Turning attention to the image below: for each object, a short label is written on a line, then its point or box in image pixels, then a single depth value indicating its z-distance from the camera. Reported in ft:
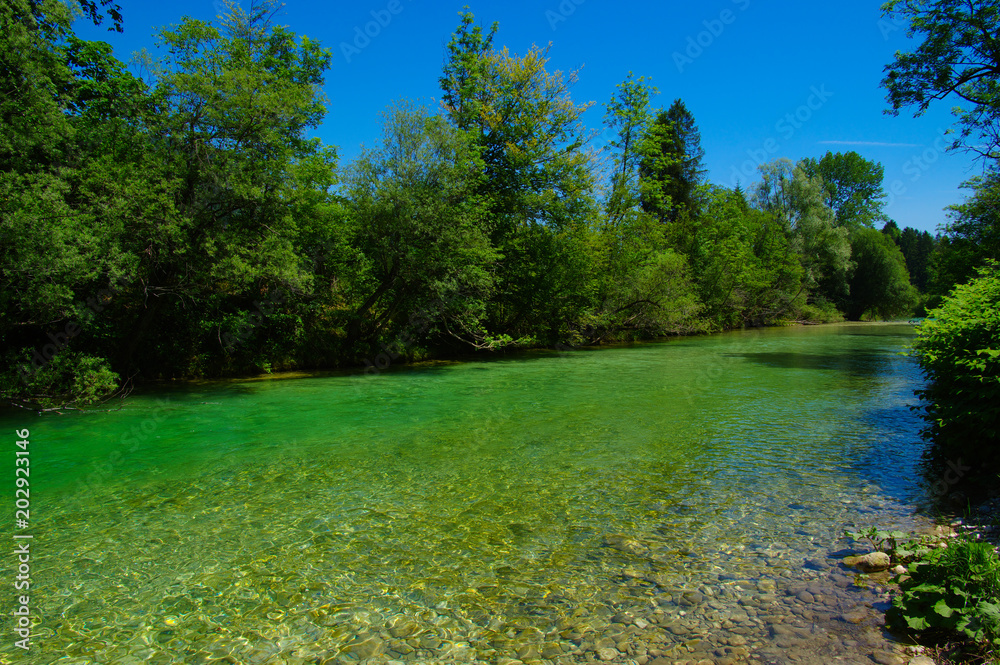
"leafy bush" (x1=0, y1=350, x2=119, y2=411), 42.91
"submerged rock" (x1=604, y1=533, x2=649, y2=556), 17.20
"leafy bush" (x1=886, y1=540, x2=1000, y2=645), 10.67
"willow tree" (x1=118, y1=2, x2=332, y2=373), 48.96
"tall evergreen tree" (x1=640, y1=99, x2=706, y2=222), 176.14
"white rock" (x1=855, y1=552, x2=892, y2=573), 15.06
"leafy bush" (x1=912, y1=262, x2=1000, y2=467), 18.71
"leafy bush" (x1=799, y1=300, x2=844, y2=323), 180.24
